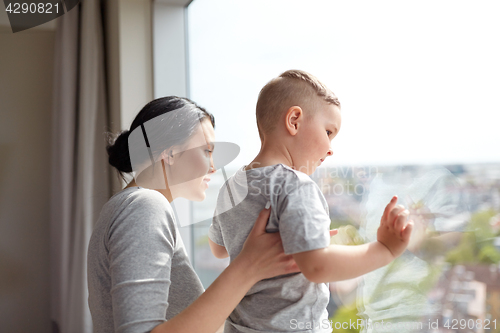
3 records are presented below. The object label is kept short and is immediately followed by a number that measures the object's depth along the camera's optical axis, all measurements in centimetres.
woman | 71
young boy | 66
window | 75
